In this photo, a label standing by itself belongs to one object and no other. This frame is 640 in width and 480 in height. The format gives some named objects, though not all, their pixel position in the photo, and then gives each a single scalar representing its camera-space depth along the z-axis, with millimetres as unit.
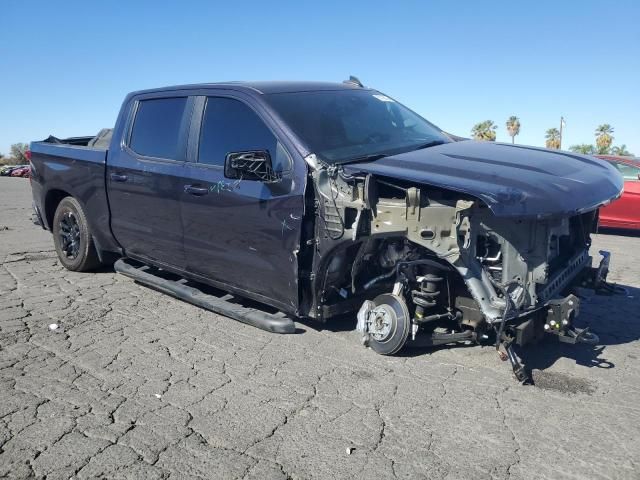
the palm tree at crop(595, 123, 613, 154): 63162
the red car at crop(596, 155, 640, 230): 9555
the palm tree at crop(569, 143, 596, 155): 66281
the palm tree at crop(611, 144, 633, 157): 58234
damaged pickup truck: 3559
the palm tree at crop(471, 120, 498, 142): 59594
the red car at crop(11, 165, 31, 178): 43469
